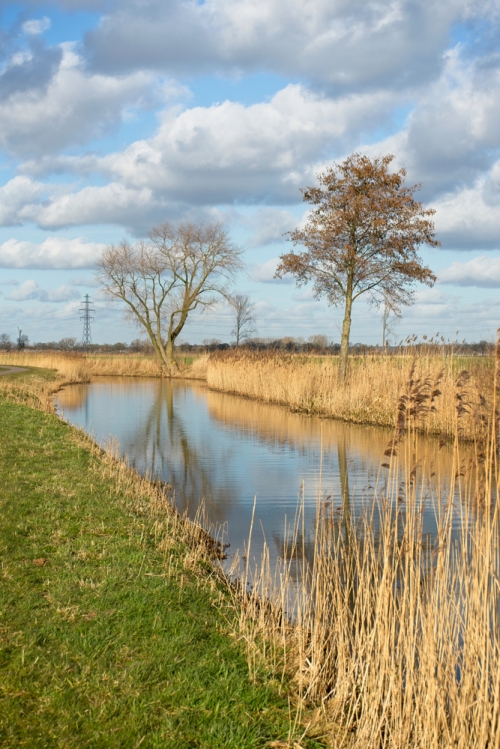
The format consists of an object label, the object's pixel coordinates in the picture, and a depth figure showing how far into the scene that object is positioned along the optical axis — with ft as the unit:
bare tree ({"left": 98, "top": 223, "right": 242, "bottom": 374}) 143.74
